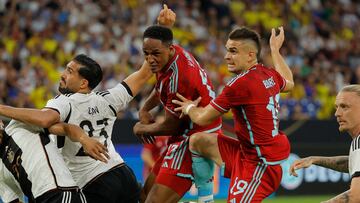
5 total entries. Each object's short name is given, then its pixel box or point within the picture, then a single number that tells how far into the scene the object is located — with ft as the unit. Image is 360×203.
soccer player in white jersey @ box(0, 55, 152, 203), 50.85
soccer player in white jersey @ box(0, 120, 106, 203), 45.70
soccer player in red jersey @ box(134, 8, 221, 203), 55.06
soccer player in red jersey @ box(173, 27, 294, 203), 50.80
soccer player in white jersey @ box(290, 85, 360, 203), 42.45
